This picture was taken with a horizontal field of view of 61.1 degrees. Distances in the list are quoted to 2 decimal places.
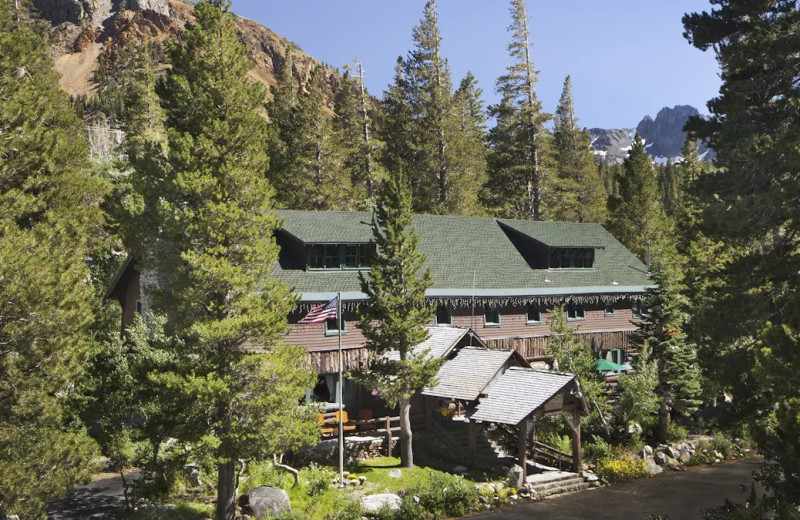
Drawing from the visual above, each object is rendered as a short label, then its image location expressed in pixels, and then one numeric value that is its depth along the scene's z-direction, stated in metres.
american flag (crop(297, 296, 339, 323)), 25.53
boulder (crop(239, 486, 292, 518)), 22.86
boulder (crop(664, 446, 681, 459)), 32.56
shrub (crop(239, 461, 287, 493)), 25.12
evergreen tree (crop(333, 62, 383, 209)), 54.41
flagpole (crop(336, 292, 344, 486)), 26.08
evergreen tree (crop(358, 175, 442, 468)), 27.23
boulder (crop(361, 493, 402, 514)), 24.06
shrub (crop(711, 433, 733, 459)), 33.59
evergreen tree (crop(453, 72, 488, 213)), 55.16
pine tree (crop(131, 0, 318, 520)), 20.28
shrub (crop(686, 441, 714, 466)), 32.50
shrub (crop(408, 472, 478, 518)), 24.97
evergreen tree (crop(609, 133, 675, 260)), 60.00
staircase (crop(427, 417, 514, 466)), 29.94
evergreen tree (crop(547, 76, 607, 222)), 64.12
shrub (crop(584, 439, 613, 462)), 31.31
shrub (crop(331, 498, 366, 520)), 23.06
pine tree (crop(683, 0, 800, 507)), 19.88
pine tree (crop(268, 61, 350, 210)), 51.19
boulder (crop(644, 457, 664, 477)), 30.88
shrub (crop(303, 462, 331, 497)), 25.08
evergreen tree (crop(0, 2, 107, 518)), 17.95
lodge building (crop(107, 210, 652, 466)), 30.09
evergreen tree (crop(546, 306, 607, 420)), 33.41
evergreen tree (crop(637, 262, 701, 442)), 33.50
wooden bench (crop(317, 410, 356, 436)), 29.30
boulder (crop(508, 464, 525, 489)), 27.69
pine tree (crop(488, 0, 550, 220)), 56.44
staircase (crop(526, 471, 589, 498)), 27.89
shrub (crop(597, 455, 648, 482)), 29.83
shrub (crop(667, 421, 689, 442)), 34.31
